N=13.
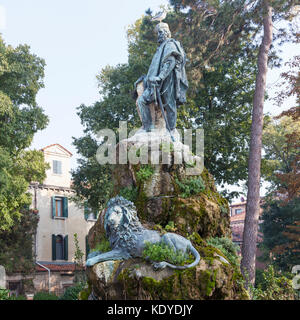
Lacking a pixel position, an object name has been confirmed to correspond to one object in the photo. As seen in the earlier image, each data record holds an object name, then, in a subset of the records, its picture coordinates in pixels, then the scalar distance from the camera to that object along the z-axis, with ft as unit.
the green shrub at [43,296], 71.61
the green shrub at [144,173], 30.66
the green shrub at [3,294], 35.73
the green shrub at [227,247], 29.30
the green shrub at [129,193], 30.68
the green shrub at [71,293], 52.78
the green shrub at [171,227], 28.02
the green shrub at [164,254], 24.61
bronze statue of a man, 34.47
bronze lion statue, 25.31
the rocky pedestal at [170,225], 24.25
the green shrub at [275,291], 28.37
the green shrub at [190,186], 30.37
